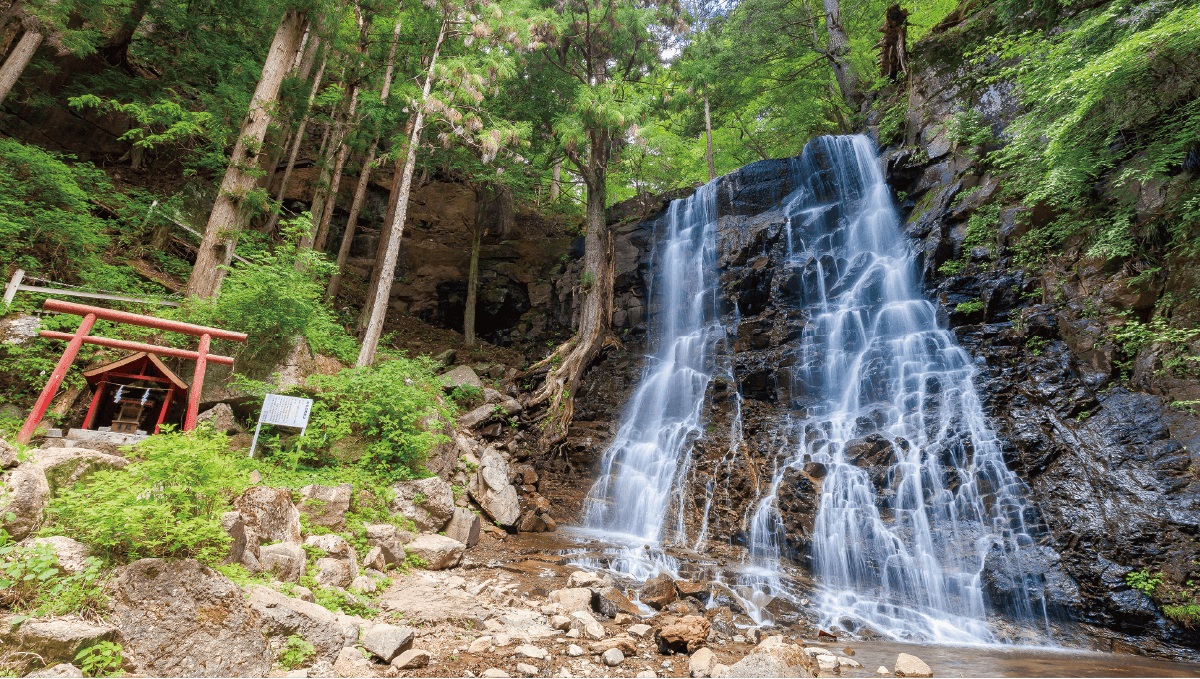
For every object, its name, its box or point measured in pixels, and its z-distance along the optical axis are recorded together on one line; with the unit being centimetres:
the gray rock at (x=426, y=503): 699
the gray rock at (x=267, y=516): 441
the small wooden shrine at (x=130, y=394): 612
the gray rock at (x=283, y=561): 427
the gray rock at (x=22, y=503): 312
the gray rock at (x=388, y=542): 575
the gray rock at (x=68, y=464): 375
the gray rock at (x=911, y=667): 449
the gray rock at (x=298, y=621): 343
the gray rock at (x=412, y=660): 359
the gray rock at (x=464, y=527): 746
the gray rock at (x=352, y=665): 333
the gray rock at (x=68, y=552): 301
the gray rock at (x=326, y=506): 568
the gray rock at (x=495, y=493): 849
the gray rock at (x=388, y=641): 360
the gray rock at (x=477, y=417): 1092
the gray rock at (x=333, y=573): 459
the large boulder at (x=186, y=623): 295
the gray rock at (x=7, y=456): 361
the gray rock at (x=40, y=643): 251
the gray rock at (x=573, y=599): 536
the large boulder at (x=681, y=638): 451
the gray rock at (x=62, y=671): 250
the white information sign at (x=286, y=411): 631
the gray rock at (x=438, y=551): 621
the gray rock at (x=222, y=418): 661
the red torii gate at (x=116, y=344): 525
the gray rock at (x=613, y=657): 419
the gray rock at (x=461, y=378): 1194
